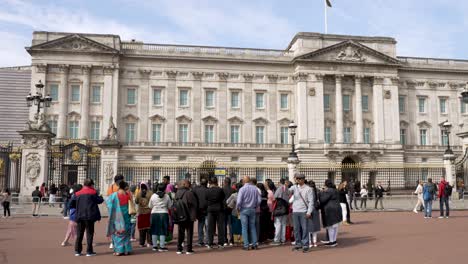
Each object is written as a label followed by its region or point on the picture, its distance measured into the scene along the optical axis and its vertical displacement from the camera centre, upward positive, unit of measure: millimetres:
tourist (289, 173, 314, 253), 11133 -1046
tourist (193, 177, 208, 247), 11531 -864
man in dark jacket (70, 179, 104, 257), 10422 -1078
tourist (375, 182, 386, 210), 24136 -1516
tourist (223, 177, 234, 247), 12281 -1210
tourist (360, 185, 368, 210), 24841 -1655
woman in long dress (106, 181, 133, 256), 10516 -1296
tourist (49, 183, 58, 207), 22781 -1407
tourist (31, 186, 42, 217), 19938 -1423
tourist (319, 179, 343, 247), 11781 -1233
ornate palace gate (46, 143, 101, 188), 24172 +621
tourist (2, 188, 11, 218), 19203 -1375
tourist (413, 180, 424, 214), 21734 -1323
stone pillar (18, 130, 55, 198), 20828 +422
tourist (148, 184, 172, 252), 11133 -1218
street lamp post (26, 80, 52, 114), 23853 +3873
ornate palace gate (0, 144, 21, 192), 23000 +526
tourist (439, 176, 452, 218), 19125 -1340
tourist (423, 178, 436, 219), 18984 -1369
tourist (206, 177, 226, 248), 11594 -1139
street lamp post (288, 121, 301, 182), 28484 +190
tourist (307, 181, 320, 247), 11727 -1513
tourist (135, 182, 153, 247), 11719 -1138
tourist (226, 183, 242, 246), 12164 -1672
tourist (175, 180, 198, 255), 10828 -1122
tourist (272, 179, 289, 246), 12219 -1293
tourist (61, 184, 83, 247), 11820 -1560
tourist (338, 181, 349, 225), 16938 -1080
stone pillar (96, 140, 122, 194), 22875 +303
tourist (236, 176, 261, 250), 11422 -1109
